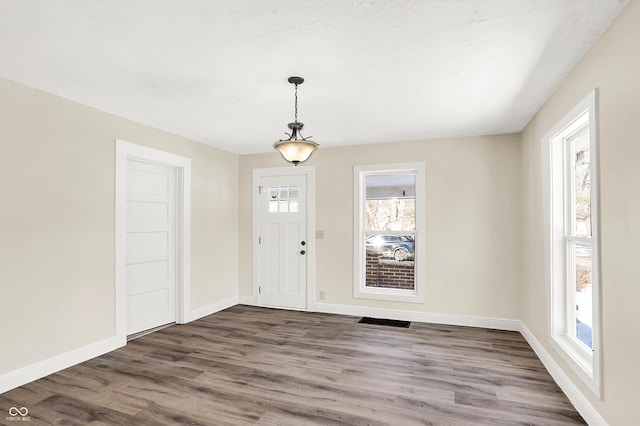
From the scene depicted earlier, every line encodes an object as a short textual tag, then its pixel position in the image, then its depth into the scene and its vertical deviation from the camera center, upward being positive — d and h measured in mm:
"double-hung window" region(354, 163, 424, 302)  4793 -194
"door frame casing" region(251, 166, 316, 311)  5270 -30
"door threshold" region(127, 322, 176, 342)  4007 -1408
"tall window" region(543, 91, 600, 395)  2574 -188
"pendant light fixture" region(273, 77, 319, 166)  2854 +563
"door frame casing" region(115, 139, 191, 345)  3695 -122
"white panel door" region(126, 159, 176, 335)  4051 -372
